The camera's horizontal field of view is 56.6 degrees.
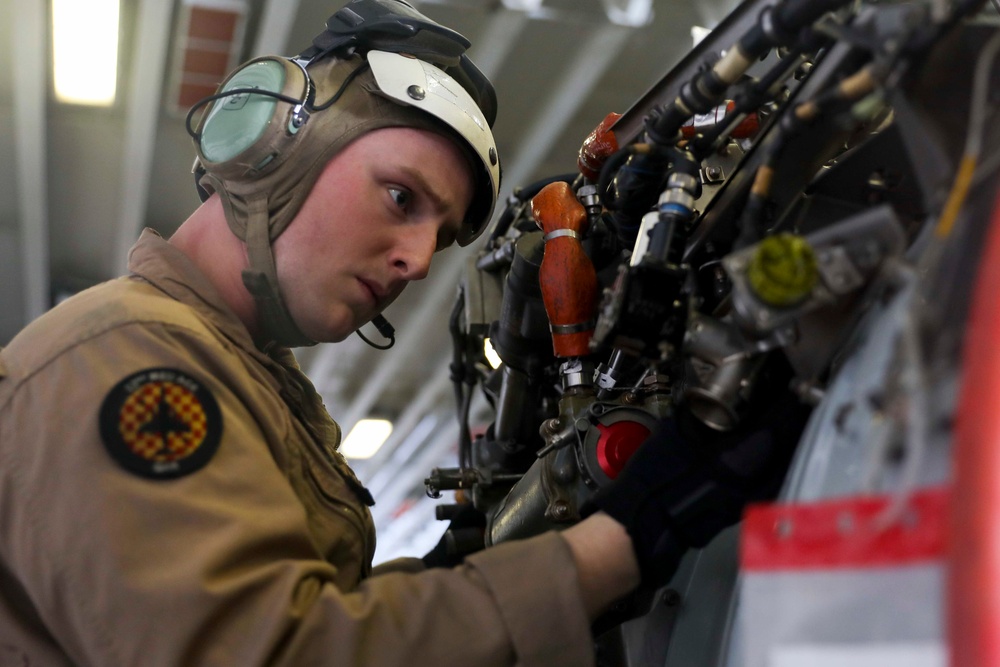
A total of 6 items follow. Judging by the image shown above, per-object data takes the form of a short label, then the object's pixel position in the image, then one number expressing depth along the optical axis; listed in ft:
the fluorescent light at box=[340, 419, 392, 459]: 24.12
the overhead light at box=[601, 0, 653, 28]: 10.23
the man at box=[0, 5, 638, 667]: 2.64
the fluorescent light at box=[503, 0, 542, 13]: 10.04
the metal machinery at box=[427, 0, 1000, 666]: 2.13
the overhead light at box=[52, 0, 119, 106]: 10.12
